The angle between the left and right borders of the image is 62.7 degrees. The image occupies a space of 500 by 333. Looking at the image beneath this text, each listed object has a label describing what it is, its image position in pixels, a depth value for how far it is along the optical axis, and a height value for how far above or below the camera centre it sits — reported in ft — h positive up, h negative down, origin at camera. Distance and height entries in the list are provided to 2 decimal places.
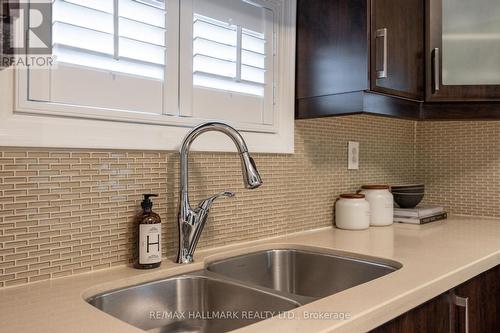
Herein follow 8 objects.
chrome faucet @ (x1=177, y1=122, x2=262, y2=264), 3.73 -0.26
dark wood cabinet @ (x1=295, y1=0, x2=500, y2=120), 4.59 +1.31
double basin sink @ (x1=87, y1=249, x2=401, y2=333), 3.16 -1.11
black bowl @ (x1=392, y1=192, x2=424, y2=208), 6.40 -0.53
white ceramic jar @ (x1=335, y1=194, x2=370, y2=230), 5.56 -0.64
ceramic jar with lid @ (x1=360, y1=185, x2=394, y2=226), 5.86 -0.56
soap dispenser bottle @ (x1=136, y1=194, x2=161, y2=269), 3.51 -0.64
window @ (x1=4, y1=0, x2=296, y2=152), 3.27 +0.91
